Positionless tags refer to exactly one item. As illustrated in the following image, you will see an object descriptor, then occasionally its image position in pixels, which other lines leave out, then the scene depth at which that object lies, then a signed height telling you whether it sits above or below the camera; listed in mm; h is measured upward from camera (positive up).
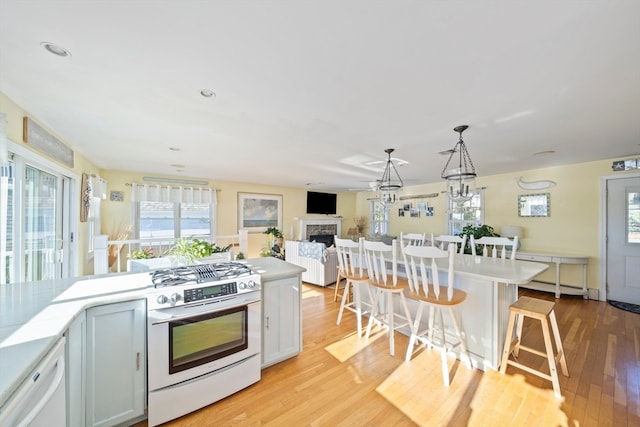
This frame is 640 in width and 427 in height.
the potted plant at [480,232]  4722 -340
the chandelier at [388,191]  3266 +320
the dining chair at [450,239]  3505 -355
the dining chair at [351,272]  2857 -727
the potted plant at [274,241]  5852 -711
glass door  1940 -98
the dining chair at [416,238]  3737 -375
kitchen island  2182 -843
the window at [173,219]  5207 -140
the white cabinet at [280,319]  2146 -968
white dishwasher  784 -693
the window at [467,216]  5371 -36
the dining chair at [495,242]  2799 -331
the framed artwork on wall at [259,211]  6434 +63
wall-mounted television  7721 +360
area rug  3523 -1360
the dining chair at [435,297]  2074 -742
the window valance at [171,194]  5039 +424
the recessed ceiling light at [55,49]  1271 +876
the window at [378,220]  7566 -182
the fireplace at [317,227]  7238 -405
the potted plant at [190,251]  3271 -515
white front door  3723 -378
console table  4008 -840
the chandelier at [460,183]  2475 +328
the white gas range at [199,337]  1612 -897
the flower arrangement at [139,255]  3709 -643
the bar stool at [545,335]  1894 -1006
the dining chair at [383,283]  2506 -743
